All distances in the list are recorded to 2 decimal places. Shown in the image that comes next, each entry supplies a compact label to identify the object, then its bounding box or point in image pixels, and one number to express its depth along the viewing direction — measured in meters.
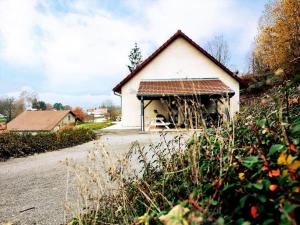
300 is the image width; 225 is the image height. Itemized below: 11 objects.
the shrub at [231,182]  1.13
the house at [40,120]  39.58
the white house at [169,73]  16.03
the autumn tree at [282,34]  21.64
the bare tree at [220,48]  42.65
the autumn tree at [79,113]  51.86
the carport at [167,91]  13.48
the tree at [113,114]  39.08
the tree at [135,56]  41.48
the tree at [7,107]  60.99
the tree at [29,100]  68.61
